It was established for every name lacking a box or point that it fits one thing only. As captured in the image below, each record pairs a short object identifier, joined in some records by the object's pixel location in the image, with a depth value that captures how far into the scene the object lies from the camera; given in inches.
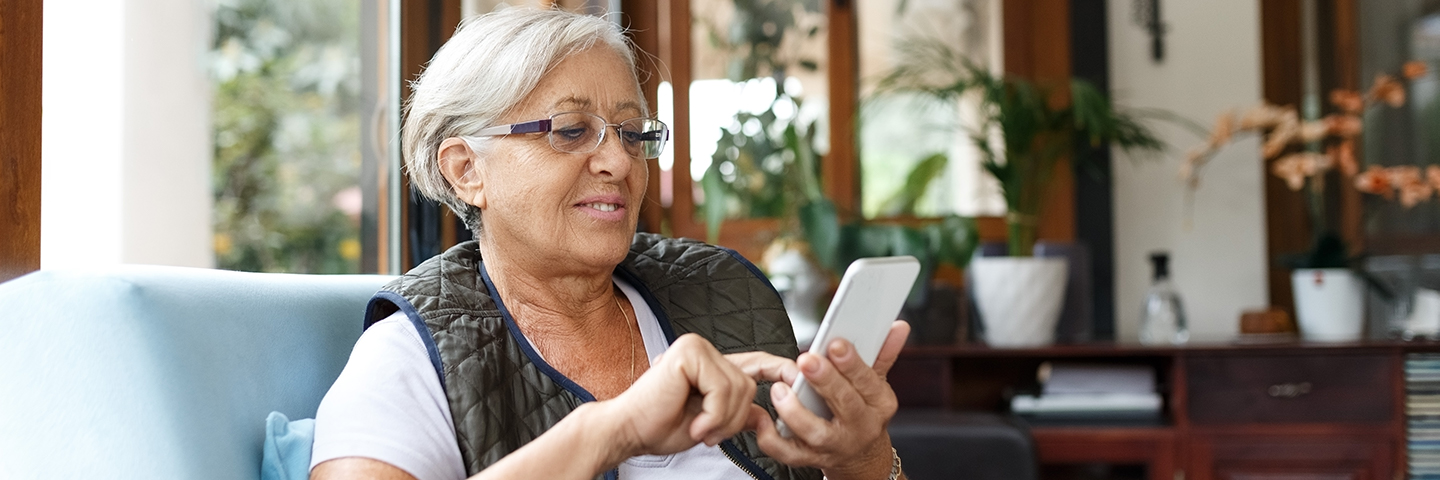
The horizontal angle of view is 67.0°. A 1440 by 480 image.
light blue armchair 33.4
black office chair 88.5
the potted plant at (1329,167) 98.9
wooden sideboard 91.8
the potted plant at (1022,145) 100.2
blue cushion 39.1
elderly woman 37.3
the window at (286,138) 123.0
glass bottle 102.6
